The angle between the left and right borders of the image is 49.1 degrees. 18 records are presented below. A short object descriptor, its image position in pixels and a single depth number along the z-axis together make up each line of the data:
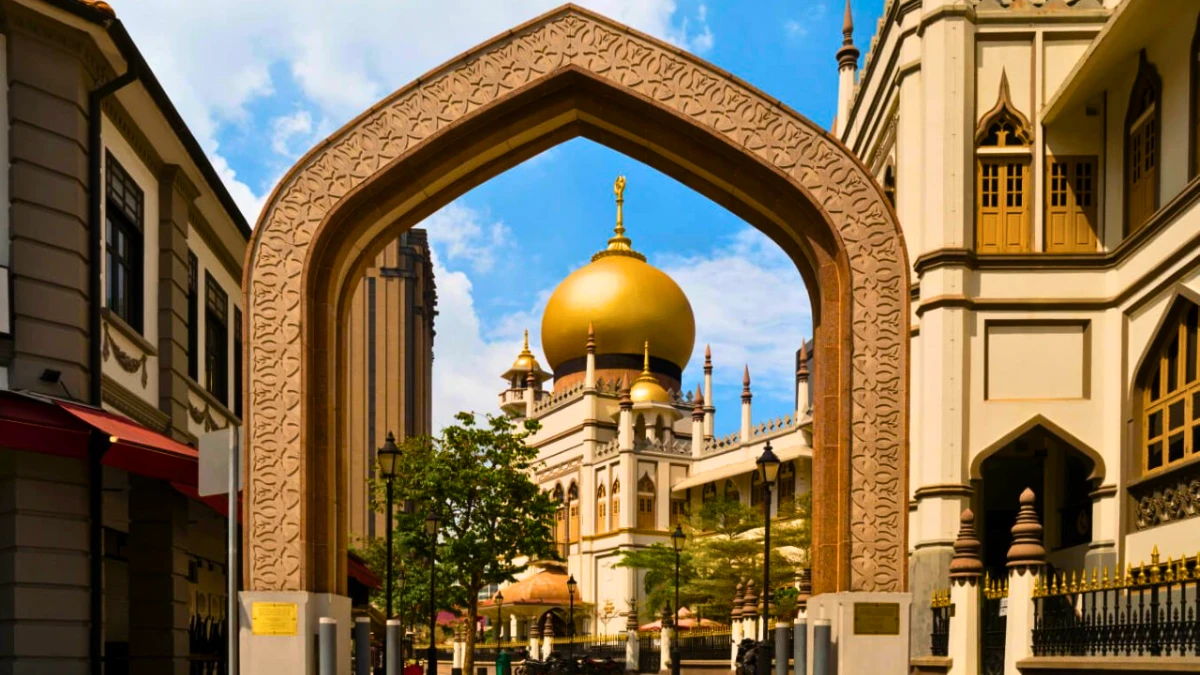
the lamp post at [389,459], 22.16
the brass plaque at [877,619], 12.73
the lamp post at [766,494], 21.94
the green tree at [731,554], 44.84
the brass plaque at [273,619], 12.66
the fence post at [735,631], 31.08
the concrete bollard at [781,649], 13.87
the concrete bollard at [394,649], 13.77
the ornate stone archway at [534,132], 12.86
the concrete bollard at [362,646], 13.28
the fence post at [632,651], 39.06
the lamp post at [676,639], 30.60
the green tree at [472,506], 35.38
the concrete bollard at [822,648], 12.65
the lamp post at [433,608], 28.02
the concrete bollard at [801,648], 13.09
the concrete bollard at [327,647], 12.73
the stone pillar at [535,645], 46.00
